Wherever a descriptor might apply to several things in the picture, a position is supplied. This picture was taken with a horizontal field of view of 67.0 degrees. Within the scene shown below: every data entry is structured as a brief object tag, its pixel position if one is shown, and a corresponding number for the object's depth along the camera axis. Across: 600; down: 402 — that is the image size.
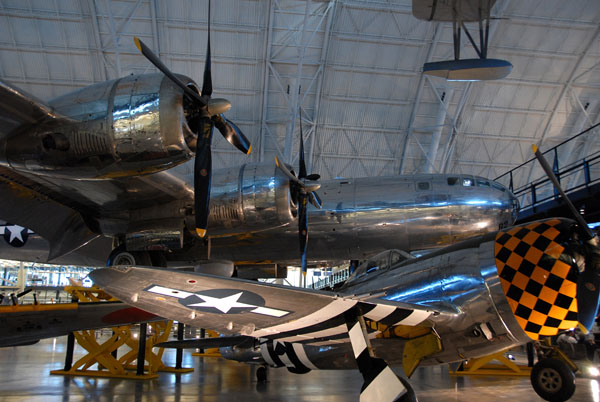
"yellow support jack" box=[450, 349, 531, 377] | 11.40
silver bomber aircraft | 5.91
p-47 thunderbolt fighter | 3.94
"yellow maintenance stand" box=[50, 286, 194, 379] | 10.03
